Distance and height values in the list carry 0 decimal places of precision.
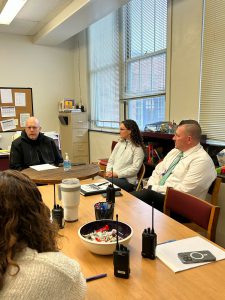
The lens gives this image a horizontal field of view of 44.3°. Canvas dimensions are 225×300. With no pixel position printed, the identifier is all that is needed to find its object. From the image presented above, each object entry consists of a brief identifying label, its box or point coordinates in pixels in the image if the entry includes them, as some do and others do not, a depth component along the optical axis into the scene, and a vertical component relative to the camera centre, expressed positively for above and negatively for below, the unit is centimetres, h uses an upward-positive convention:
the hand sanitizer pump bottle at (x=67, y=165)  264 -55
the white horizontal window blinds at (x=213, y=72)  273 +35
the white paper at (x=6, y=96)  532 +21
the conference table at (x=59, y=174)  222 -58
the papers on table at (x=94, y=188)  195 -59
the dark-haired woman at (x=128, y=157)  317 -60
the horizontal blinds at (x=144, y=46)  362 +85
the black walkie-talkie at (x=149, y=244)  111 -55
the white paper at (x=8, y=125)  538 -35
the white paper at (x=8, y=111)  536 -8
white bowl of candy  110 -55
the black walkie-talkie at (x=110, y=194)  174 -55
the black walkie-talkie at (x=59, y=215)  141 -55
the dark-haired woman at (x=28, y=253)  71 -39
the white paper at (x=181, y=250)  107 -60
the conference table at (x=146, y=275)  92 -61
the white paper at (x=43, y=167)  262 -58
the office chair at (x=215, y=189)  218 -65
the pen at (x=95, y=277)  100 -61
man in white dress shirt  222 -55
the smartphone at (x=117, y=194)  192 -61
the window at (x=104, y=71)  465 +64
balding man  313 -48
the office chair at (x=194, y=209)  145 -59
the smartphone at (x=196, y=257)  109 -60
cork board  535 +0
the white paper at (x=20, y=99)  546 +16
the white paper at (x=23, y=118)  556 -22
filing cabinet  534 -55
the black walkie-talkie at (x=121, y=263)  99 -56
